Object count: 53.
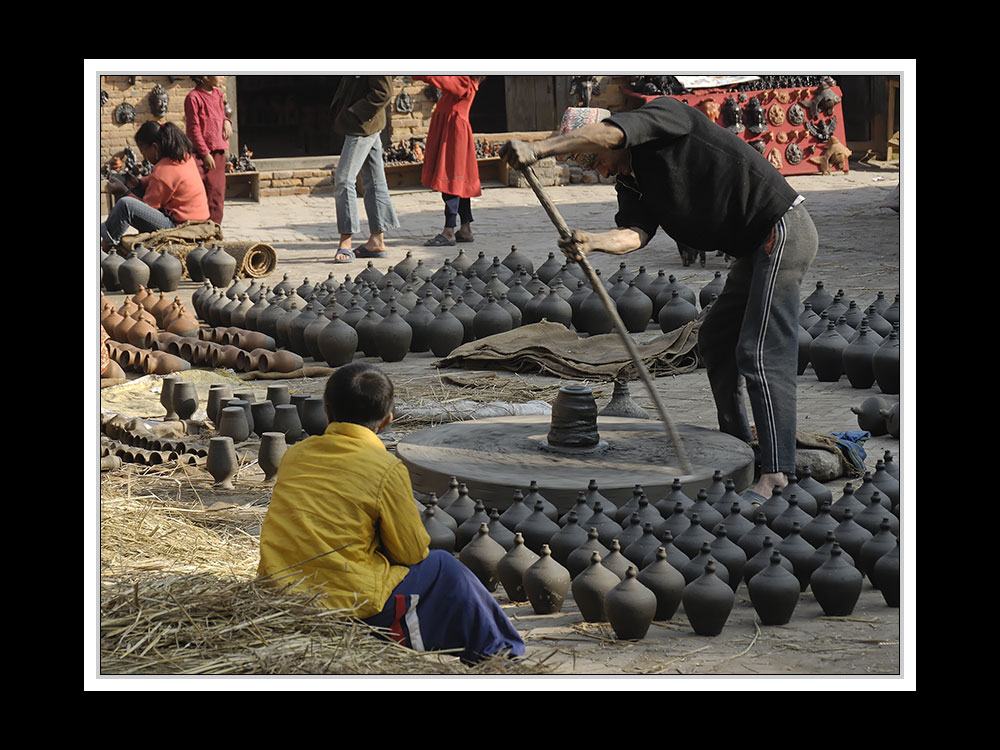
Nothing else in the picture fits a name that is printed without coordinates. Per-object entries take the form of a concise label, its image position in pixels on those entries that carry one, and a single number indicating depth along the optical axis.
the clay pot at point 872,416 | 13.14
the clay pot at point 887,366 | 14.45
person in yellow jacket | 7.63
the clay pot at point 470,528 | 9.81
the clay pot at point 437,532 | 9.60
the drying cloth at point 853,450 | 11.94
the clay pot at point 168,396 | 14.17
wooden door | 36.56
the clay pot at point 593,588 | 8.67
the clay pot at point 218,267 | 21.22
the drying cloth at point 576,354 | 15.97
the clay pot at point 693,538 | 9.39
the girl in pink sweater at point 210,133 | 24.25
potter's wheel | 10.69
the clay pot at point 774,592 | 8.73
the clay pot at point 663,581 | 8.73
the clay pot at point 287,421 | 13.20
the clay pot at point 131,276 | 20.61
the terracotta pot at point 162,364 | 16.30
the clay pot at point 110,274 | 21.11
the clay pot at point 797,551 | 9.27
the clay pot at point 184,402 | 14.06
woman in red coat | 24.28
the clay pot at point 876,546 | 9.28
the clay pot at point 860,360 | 14.94
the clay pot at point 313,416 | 13.26
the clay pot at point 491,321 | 17.58
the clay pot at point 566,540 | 9.46
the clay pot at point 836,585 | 8.88
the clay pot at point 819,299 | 17.39
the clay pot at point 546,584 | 8.91
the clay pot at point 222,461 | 11.95
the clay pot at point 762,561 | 8.99
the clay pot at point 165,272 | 20.94
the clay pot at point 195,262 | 21.58
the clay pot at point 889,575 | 9.00
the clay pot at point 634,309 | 18.28
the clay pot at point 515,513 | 9.89
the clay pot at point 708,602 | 8.55
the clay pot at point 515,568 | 9.12
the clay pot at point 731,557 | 9.20
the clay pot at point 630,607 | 8.39
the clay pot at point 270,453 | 12.02
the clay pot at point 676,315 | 17.87
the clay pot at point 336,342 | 16.58
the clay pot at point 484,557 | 9.30
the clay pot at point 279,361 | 16.25
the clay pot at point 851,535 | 9.46
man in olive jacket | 22.05
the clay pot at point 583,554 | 9.19
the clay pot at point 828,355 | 15.39
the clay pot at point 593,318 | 18.19
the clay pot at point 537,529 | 9.72
